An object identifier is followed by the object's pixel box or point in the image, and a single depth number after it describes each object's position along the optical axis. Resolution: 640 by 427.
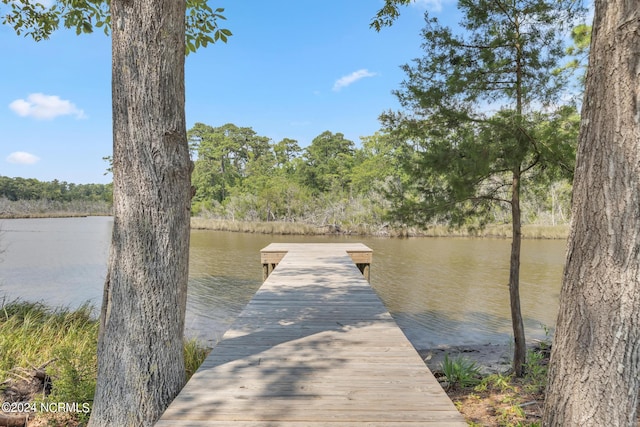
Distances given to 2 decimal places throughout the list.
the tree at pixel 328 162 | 37.70
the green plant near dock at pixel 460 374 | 4.29
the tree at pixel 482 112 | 4.32
